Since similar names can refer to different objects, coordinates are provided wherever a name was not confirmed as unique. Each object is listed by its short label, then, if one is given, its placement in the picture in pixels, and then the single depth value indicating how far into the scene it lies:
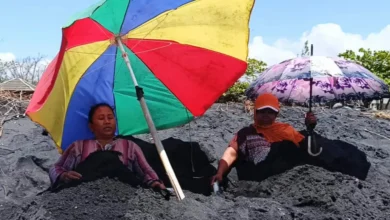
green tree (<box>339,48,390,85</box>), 9.94
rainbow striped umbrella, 4.12
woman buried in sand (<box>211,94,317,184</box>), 4.55
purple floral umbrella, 4.47
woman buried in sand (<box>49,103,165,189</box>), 4.16
